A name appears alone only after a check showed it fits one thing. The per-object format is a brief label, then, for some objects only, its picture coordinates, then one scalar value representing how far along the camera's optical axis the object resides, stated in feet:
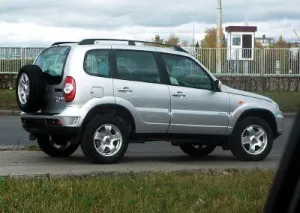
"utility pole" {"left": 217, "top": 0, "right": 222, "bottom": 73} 92.02
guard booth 106.11
